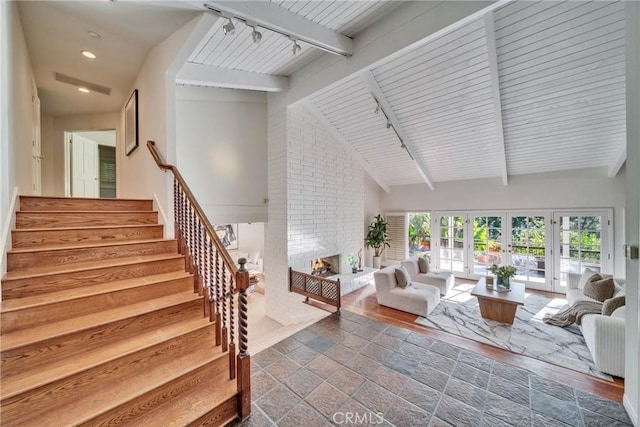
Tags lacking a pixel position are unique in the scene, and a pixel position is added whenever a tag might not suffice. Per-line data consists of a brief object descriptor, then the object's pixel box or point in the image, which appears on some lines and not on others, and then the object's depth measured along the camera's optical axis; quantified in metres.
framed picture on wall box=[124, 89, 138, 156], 3.63
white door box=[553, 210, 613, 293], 4.71
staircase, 1.45
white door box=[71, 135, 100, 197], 4.96
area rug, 2.82
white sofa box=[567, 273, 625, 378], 2.43
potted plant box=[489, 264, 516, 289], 4.06
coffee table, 3.65
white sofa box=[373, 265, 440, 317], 3.90
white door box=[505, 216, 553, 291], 5.28
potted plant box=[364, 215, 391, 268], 6.65
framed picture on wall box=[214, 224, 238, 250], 7.51
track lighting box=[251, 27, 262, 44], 2.51
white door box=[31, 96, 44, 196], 3.35
